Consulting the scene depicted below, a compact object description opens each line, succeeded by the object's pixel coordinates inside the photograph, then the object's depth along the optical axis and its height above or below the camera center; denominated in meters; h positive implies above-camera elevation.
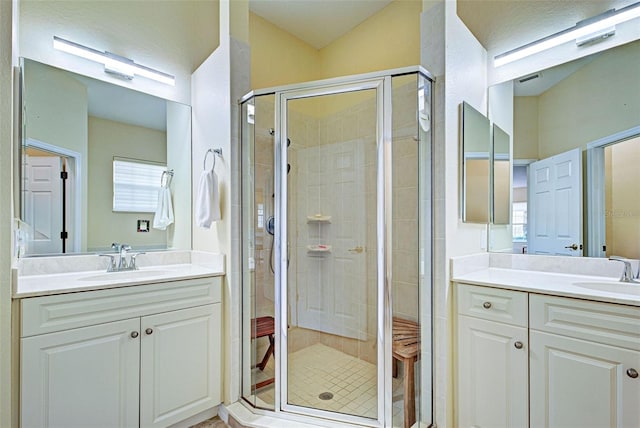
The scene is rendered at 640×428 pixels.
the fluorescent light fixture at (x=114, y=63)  1.94 +1.04
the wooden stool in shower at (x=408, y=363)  1.71 -0.80
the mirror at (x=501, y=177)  2.07 +0.26
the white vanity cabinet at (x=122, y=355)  1.38 -0.70
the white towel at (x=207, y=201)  1.93 +0.09
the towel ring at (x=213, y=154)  2.06 +0.42
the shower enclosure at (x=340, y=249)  1.72 -0.21
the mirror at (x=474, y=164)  1.81 +0.32
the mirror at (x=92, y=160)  1.82 +0.37
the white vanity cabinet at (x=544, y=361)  1.26 -0.65
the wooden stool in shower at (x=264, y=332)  1.95 -0.73
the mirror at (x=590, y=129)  1.68 +0.52
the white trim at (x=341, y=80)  1.67 +0.76
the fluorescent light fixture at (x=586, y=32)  1.71 +1.08
